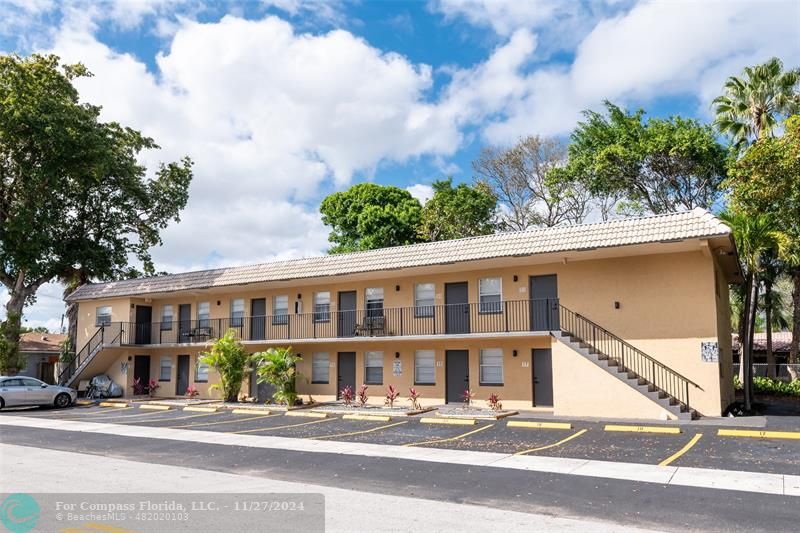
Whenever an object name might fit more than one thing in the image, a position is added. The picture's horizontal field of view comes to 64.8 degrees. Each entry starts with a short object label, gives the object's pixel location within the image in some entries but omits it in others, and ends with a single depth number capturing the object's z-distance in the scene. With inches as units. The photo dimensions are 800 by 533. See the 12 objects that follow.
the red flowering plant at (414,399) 844.0
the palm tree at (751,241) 793.6
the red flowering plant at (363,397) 910.7
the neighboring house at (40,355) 1545.4
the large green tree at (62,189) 1206.9
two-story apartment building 713.6
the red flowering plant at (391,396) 893.8
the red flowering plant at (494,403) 814.5
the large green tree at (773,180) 839.1
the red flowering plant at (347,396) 937.5
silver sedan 982.4
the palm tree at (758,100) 1091.3
